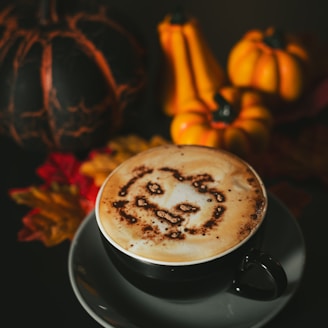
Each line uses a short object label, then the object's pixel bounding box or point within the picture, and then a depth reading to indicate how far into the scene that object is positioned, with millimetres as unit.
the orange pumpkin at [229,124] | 849
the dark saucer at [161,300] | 609
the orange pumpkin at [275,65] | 928
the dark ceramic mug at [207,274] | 569
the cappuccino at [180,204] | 573
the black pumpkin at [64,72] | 840
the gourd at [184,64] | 945
